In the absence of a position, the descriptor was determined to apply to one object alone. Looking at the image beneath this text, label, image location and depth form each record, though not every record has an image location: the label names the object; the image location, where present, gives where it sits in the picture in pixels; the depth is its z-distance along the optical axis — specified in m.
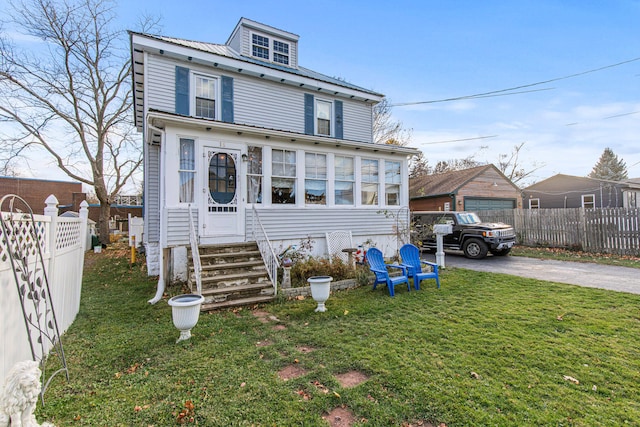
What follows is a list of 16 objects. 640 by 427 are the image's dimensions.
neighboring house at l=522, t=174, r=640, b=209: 22.14
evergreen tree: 45.72
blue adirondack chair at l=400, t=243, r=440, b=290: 6.59
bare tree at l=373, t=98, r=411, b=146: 23.98
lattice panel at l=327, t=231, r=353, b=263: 8.72
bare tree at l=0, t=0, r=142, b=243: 14.21
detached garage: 19.70
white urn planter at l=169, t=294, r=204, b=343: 3.94
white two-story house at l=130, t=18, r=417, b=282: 6.94
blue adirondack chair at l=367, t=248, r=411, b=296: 6.17
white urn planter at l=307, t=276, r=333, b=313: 5.08
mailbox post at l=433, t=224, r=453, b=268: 8.48
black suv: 10.62
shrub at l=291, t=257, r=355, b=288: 7.00
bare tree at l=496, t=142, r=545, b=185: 33.12
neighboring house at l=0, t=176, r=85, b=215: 22.88
